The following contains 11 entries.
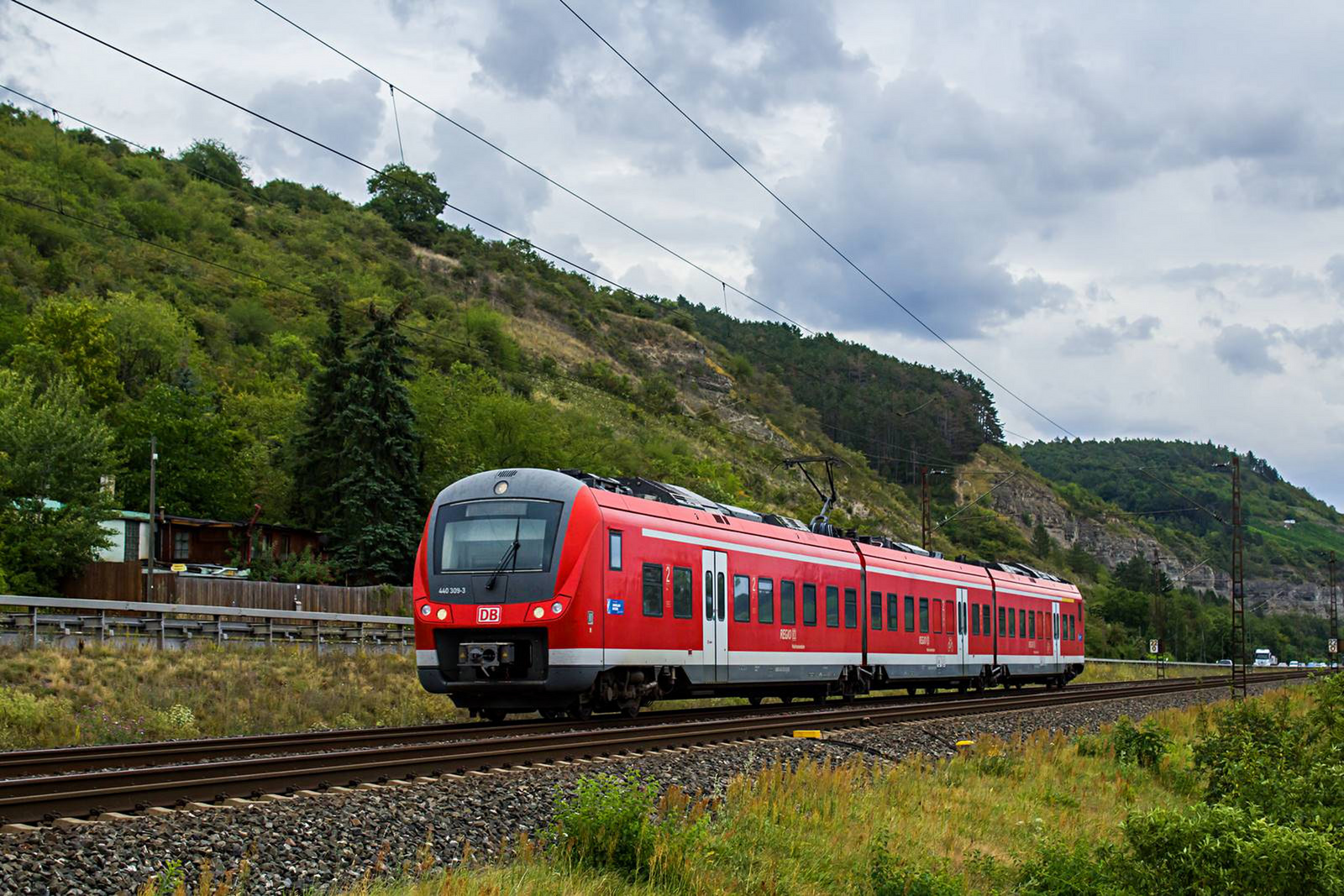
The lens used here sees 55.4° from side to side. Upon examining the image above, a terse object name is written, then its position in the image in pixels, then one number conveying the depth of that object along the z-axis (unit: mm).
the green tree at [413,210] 159000
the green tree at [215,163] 158750
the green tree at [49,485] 44500
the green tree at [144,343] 79250
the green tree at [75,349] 70938
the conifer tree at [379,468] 52531
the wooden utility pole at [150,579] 40000
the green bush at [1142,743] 19797
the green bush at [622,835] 9211
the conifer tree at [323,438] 56344
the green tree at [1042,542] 138875
